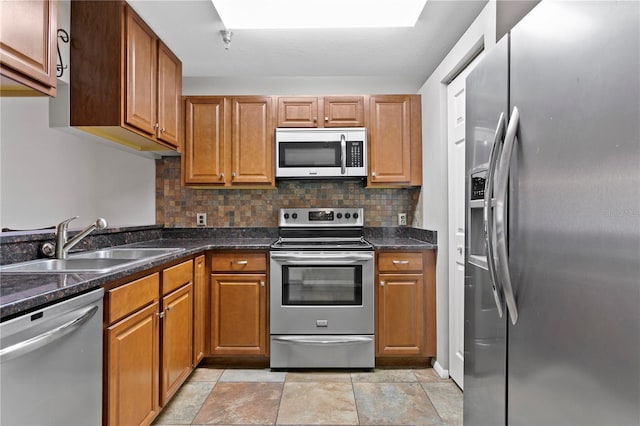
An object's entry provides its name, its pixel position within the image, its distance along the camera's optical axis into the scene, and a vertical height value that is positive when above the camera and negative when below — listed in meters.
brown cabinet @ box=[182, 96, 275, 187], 2.80 +0.57
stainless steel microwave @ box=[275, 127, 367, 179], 2.76 +0.50
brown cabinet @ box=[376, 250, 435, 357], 2.52 -0.66
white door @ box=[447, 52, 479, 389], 2.20 -0.01
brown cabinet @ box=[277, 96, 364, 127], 2.82 +0.85
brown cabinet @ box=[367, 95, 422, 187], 2.81 +0.61
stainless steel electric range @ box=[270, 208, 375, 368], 2.45 -0.67
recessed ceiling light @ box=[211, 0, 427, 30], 1.91 +1.17
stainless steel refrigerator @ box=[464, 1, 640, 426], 0.64 -0.01
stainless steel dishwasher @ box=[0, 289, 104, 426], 0.86 -0.44
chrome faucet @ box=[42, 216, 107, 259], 1.68 -0.15
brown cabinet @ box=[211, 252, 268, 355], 2.52 -0.67
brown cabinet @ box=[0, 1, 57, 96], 1.20 +0.62
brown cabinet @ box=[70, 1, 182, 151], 1.83 +0.79
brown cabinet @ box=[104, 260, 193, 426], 1.33 -0.61
